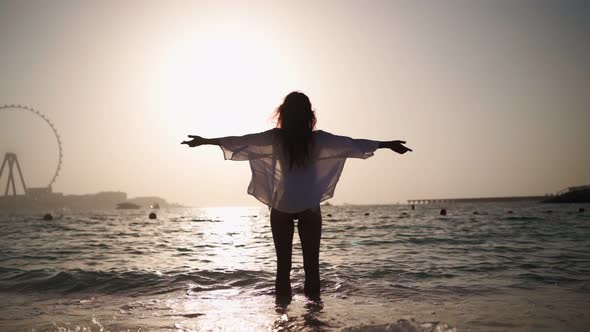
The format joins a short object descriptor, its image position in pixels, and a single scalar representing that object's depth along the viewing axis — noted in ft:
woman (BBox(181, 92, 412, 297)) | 19.69
